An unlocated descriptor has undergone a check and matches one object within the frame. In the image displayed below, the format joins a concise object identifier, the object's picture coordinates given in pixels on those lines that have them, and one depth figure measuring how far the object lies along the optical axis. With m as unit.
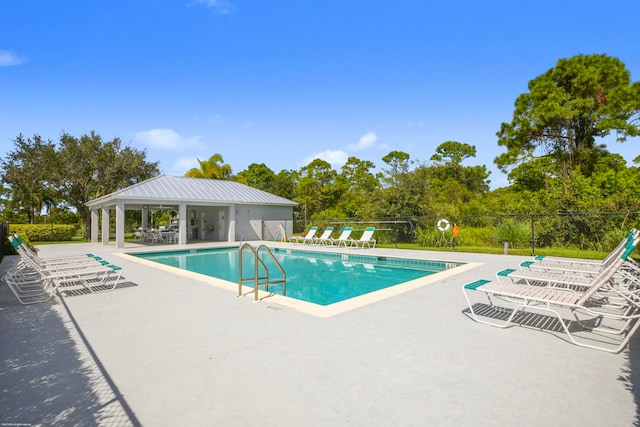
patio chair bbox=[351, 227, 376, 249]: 15.89
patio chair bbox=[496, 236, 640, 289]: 5.17
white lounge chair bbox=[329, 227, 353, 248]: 16.52
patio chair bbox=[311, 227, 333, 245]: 17.63
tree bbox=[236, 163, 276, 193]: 45.78
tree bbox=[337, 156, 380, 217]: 32.42
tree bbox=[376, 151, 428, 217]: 17.45
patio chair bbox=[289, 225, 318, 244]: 18.71
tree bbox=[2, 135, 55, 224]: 25.03
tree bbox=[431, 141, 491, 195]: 43.28
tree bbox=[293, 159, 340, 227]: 35.38
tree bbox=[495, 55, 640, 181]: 19.77
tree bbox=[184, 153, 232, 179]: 33.28
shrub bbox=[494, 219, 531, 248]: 13.95
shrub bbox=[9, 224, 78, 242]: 21.39
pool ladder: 5.80
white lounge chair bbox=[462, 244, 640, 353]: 3.93
